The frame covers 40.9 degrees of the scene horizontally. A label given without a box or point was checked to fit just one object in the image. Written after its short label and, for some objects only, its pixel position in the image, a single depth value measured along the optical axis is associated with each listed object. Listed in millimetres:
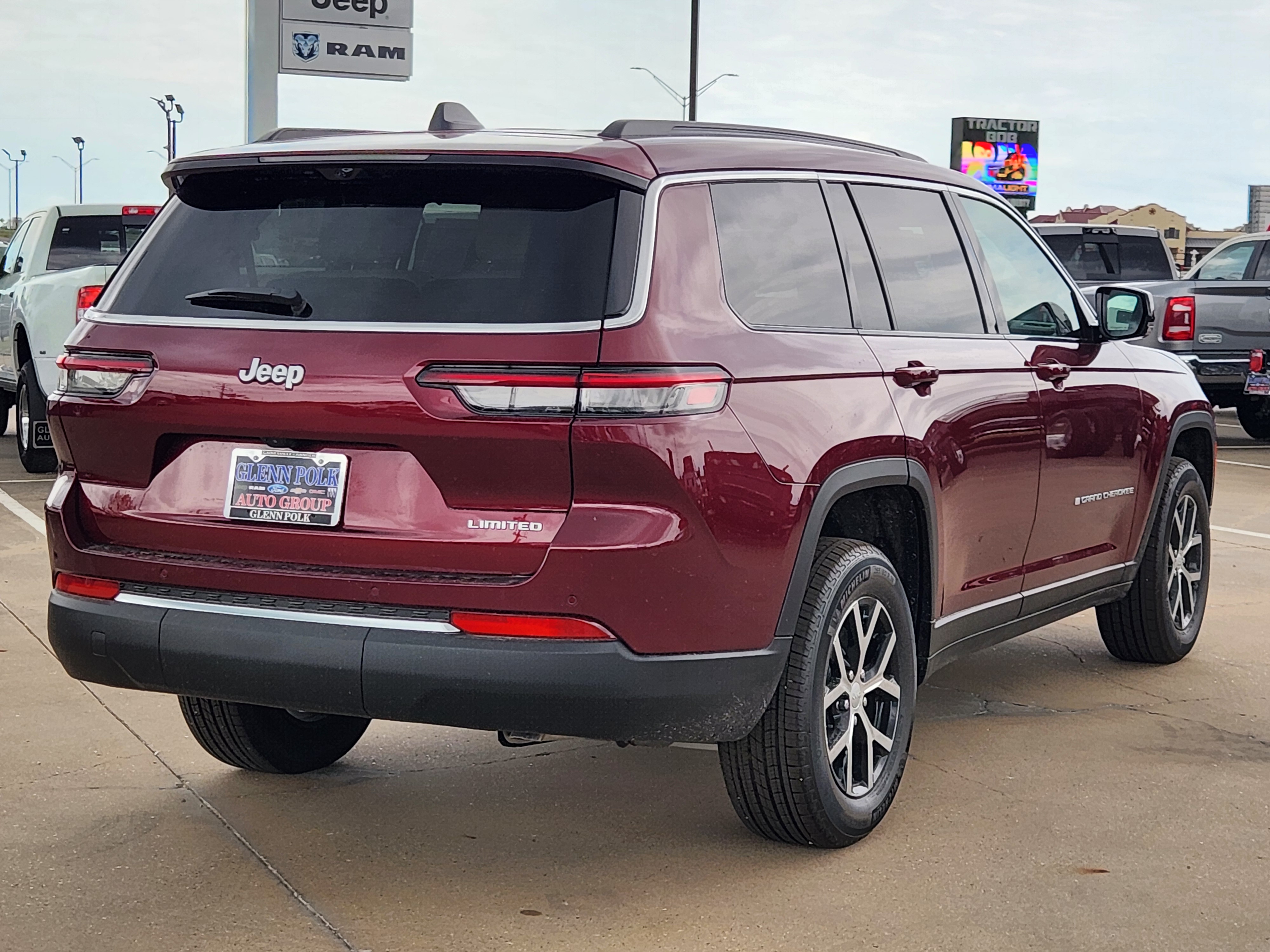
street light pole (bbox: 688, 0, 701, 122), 39781
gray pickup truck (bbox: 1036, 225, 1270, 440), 15297
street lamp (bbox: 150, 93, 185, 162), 69562
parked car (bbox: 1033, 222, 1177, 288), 18297
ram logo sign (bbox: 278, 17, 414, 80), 13906
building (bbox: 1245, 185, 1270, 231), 81062
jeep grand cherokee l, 3578
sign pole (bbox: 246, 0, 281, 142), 13453
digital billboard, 50938
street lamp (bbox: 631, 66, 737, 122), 40969
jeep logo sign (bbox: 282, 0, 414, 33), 13930
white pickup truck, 11797
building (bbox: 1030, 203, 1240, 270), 82438
